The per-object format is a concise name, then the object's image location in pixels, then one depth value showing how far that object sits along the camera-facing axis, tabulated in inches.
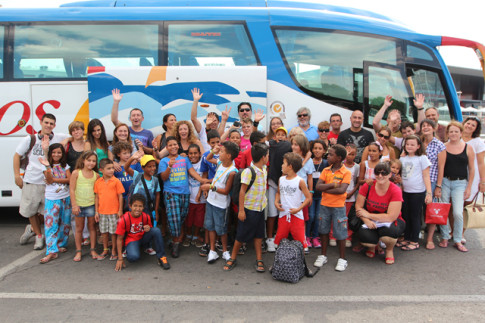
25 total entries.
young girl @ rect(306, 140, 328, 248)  188.7
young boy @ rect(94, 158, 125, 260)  170.4
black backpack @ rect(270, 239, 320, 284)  148.6
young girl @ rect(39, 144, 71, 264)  177.2
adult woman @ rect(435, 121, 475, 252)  190.7
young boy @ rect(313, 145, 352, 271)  165.8
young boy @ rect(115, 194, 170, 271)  164.6
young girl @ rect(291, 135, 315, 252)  177.6
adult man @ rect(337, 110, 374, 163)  208.8
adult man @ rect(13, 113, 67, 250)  187.0
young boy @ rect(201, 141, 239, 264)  165.6
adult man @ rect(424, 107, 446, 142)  218.5
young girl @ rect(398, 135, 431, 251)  185.2
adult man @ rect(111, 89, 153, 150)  205.6
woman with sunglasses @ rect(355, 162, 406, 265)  171.5
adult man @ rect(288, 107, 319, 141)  212.8
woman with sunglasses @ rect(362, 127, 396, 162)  195.5
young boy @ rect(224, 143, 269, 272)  160.1
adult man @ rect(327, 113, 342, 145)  216.2
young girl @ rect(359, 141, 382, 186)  187.6
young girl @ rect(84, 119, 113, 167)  185.9
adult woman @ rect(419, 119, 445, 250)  192.5
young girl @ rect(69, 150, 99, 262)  173.0
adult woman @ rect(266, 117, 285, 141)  198.8
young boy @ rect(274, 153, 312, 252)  157.8
